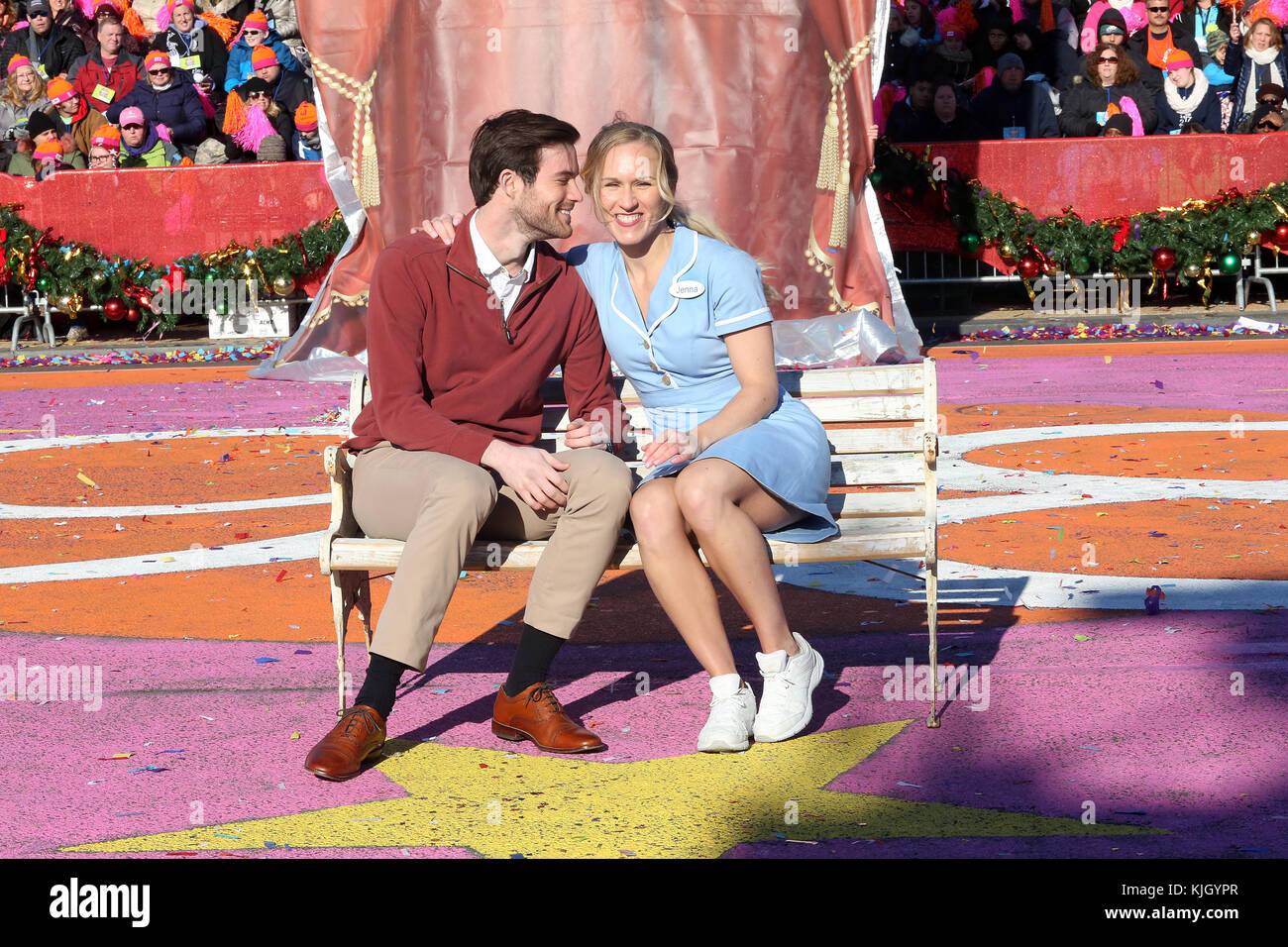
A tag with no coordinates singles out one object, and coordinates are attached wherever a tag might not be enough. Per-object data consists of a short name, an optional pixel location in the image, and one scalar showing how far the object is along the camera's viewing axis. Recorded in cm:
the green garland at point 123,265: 1563
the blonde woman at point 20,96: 1811
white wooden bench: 457
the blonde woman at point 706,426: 439
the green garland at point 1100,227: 1554
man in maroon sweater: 438
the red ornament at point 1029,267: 1599
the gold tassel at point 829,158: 1284
